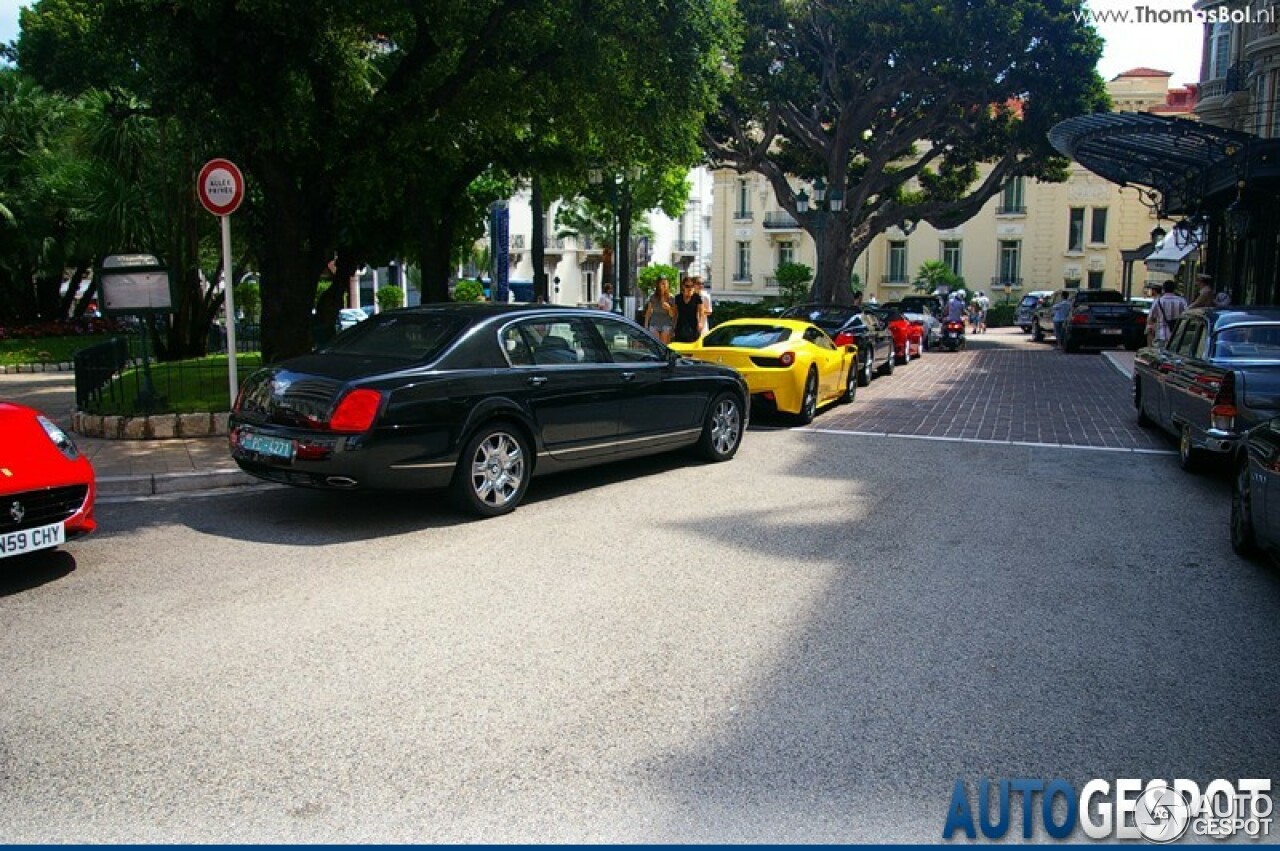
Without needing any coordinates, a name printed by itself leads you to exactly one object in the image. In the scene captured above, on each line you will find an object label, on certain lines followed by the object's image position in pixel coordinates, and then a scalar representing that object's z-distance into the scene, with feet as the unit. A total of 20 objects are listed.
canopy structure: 62.39
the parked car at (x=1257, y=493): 19.61
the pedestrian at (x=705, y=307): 51.37
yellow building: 188.65
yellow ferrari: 41.96
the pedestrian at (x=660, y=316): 53.57
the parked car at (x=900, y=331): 75.15
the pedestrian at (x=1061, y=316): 98.63
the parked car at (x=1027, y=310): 143.13
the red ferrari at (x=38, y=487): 19.12
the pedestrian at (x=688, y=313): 50.93
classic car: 28.55
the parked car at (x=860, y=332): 59.16
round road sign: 33.71
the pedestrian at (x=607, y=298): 87.39
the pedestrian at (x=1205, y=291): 54.29
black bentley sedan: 24.06
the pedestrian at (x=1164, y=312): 58.34
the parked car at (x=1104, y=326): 88.38
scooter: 97.19
